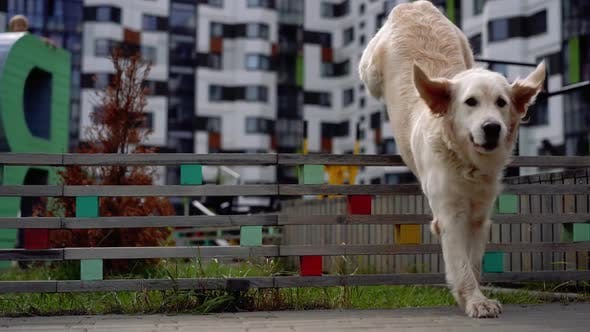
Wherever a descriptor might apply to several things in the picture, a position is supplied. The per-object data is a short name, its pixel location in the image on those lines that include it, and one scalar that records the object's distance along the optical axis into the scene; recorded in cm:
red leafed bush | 841
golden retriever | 474
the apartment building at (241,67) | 4550
